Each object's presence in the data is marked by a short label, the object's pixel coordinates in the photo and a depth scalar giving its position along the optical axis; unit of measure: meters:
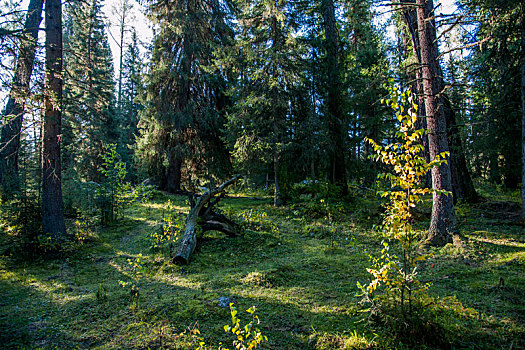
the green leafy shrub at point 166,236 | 7.22
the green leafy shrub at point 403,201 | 2.93
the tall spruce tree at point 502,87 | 7.04
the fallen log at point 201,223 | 6.31
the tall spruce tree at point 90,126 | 19.16
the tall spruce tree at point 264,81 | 11.33
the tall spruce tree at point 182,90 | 14.75
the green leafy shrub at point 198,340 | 3.12
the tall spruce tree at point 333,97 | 12.02
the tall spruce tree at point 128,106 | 24.58
